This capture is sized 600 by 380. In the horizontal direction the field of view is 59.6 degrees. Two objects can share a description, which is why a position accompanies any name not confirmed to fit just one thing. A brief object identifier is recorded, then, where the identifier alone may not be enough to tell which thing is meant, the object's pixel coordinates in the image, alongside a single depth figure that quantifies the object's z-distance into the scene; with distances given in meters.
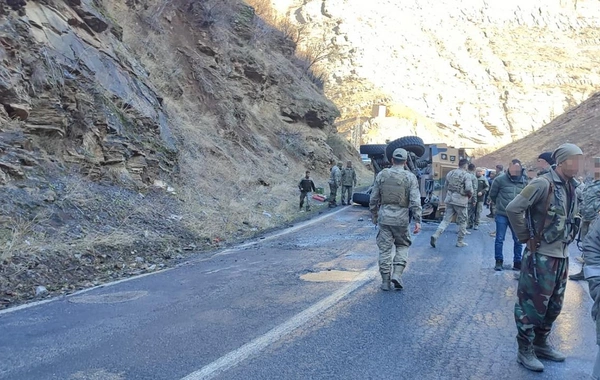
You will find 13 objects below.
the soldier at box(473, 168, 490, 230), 14.30
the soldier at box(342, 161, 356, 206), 19.75
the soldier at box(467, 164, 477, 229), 14.06
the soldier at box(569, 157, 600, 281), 7.77
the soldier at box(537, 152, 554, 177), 7.39
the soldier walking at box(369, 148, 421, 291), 6.86
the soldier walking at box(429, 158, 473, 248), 11.02
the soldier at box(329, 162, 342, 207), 18.92
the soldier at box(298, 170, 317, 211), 17.09
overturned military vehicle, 15.61
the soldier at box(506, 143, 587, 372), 4.28
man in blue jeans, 8.38
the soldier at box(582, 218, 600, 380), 3.39
